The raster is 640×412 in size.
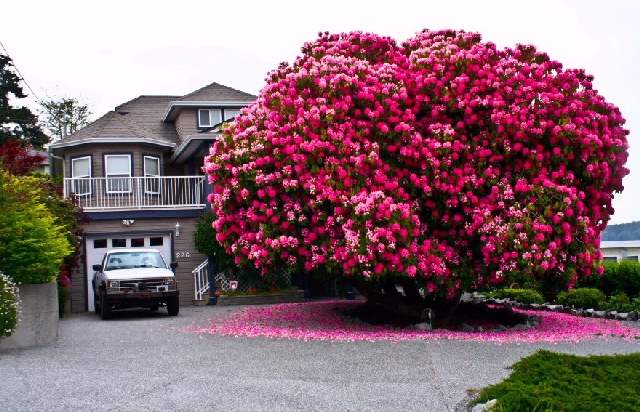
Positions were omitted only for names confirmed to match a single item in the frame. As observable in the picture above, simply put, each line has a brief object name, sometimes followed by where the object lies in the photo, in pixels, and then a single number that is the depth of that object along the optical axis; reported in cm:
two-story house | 2553
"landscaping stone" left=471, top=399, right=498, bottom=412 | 637
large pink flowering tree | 1358
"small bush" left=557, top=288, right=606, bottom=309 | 1909
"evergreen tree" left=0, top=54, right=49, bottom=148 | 3934
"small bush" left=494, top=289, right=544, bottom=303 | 2150
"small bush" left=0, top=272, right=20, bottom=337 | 1185
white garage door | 2552
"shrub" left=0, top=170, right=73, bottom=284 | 1284
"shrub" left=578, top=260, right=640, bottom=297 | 1959
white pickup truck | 1905
